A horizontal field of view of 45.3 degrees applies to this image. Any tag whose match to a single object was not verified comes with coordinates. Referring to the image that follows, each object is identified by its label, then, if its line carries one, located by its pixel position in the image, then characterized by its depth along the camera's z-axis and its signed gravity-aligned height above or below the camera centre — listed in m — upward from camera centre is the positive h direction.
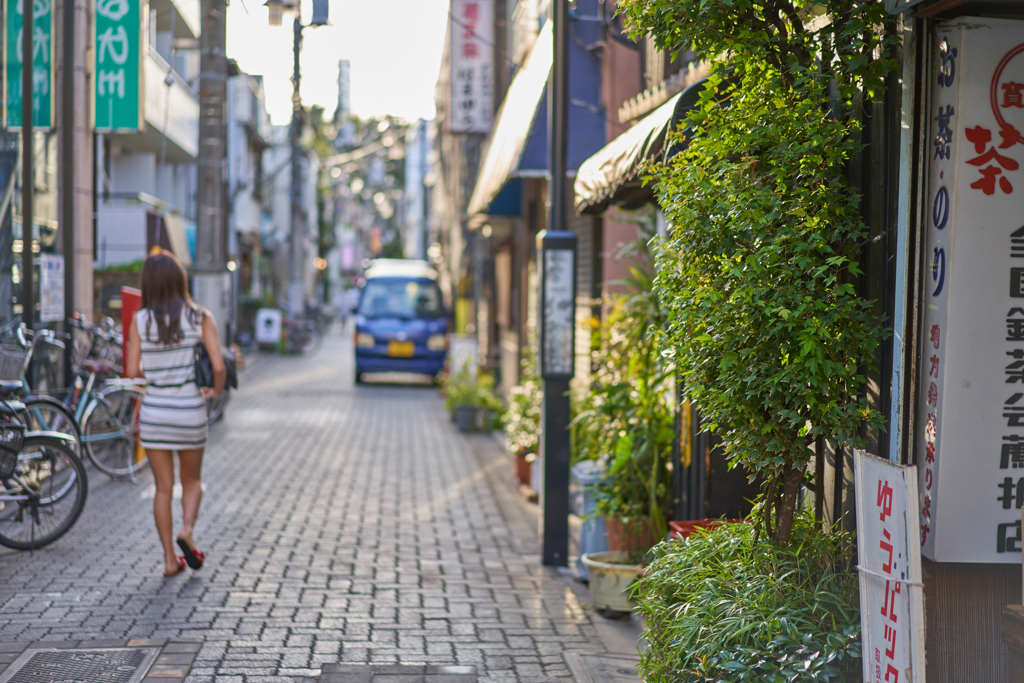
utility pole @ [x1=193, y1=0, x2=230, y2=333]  16.97 +1.86
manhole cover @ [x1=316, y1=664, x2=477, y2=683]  5.72 -1.79
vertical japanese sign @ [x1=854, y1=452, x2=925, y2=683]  3.66 -0.83
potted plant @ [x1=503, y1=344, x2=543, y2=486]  11.52 -1.21
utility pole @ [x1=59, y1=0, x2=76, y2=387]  12.03 +1.40
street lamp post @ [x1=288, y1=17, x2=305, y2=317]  33.44 +1.79
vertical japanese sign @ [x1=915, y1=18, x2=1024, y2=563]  4.29 +0.14
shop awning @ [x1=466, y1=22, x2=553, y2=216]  12.79 +2.04
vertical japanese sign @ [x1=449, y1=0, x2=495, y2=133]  19.80 +3.71
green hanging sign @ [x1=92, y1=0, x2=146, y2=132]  13.97 +2.61
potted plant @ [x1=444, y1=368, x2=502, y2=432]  17.55 -1.52
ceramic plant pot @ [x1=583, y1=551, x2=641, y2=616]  7.00 -1.65
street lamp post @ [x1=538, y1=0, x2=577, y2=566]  8.40 -0.17
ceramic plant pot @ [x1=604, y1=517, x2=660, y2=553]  7.34 -1.43
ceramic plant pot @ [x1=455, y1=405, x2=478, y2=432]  17.53 -1.74
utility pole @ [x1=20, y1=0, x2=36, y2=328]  10.79 +1.10
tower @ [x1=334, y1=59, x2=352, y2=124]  47.49 +8.74
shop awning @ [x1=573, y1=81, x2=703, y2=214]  6.13 +0.76
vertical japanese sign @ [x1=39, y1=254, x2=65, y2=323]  11.63 +0.04
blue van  25.69 -0.64
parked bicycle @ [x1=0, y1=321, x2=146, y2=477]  11.34 -1.14
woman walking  7.64 -0.52
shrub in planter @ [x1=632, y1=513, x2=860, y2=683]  4.36 -1.17
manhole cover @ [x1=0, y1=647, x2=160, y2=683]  5.63 -1.77
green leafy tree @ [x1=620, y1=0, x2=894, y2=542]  4.48 +0.24
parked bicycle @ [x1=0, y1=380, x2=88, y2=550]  8.20 -1.34
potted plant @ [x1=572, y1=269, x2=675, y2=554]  7.45 -0.83
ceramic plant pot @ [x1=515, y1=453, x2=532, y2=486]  12.12 -1.70
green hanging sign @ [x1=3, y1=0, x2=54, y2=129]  12.12 +2.28
